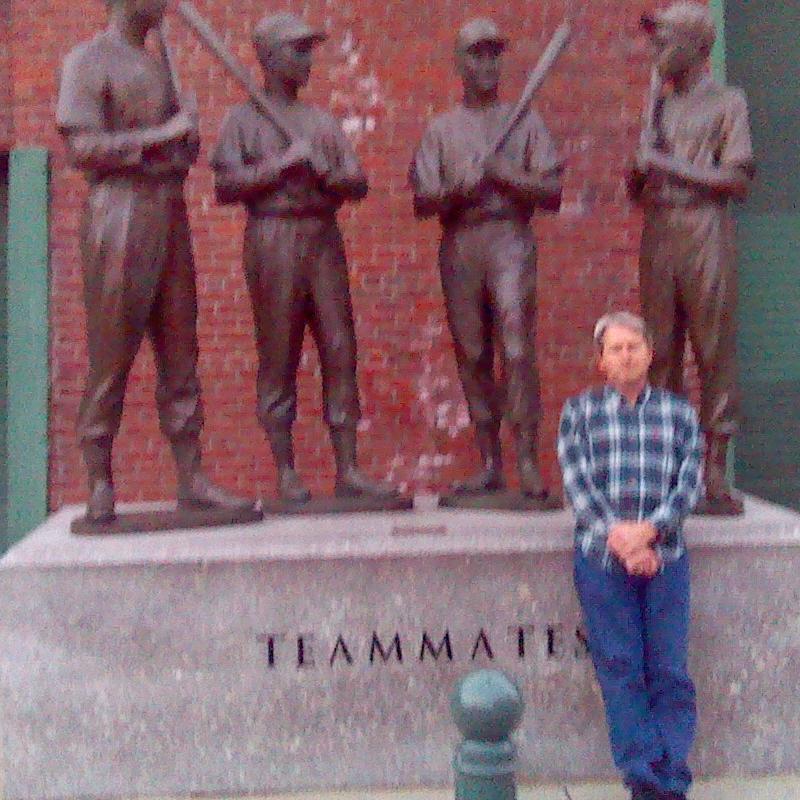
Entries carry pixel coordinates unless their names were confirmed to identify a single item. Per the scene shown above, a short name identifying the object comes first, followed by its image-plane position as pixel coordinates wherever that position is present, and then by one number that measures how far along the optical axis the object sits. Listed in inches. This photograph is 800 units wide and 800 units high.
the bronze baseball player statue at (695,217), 181.3
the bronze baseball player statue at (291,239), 183.6
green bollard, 102.7
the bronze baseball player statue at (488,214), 187.2
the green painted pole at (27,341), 271.3
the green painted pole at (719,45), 280.5
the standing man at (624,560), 142.1
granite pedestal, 155.9
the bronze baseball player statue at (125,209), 167.8
